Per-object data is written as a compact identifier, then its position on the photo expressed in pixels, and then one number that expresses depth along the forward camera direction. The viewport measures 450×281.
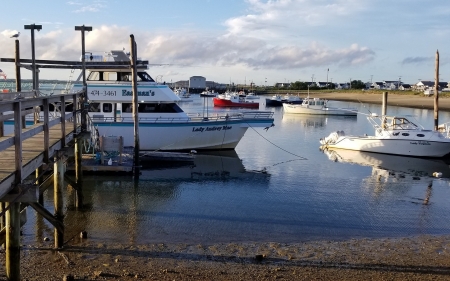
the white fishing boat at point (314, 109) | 62.94
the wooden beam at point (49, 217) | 9.13
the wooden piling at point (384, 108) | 28.52
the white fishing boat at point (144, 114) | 24.09
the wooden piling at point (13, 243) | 7.55
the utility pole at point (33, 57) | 21.19
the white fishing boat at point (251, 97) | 100.81
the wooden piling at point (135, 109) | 19.41
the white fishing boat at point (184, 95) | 105.22
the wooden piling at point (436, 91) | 30.69
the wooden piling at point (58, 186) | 10.76
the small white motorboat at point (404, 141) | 27.25
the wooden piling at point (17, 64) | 21.91
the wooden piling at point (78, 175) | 13.95
